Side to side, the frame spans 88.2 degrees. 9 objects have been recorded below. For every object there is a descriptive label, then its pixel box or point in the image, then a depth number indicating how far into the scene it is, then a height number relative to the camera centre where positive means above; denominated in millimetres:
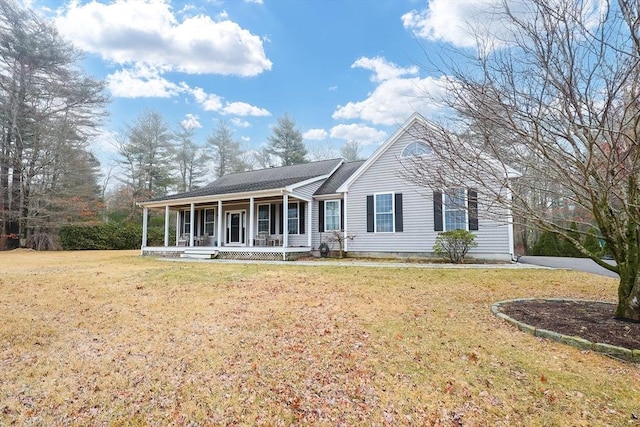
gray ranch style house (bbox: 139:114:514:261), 12719 +753
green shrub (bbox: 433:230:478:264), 11531 -435
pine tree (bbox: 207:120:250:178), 35188 +8648
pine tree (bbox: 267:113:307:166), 34750 +9831
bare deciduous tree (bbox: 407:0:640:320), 3488 +1427
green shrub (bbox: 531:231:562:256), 17062 -783
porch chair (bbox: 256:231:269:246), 16544 -231
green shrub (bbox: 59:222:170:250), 22031 -82
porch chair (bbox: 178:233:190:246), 19703 -295
